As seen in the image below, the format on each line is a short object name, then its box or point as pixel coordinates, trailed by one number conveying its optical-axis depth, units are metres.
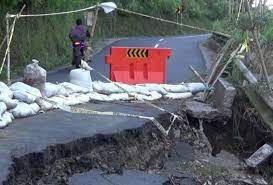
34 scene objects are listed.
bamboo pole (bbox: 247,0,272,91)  9.25
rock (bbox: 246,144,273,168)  8.20
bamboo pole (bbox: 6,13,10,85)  9.83
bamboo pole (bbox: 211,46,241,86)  11.65
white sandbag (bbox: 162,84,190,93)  11.70
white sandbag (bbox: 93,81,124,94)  10.82
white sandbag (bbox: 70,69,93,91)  10.59
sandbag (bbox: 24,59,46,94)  9.20
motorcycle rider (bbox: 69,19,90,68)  17.64
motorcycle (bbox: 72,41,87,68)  17.62
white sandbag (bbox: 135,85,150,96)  11.14
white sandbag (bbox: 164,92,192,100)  11.36
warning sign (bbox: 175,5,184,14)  53.31
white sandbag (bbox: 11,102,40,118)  8.01
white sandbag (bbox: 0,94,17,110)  7.80
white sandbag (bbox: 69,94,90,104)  9.74
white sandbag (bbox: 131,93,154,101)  10.76
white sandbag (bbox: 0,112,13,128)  7.37
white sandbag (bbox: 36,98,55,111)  8.68
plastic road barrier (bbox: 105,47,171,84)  13.60
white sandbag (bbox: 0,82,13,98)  8.10
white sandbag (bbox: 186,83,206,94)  11.78
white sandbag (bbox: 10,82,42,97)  8.63
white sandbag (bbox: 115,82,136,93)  10.97
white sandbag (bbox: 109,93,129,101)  10.57
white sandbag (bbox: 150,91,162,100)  11.09
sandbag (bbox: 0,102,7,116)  7.55
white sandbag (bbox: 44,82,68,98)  9.27
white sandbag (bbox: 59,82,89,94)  9.94
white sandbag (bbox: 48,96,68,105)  9.11
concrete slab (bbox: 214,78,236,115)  9.77
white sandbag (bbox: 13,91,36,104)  8.29
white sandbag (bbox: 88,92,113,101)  10.24
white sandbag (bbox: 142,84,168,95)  11.45
